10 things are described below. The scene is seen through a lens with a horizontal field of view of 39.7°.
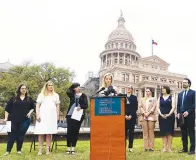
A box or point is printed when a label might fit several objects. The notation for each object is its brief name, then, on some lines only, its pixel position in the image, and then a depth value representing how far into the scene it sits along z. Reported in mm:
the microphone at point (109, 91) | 4902
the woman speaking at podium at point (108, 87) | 4912
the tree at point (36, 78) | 31438
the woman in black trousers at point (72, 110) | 6133
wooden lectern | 4332
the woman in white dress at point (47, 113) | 6059
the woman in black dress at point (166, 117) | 6316
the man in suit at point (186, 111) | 6023
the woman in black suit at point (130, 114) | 6496
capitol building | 58094
